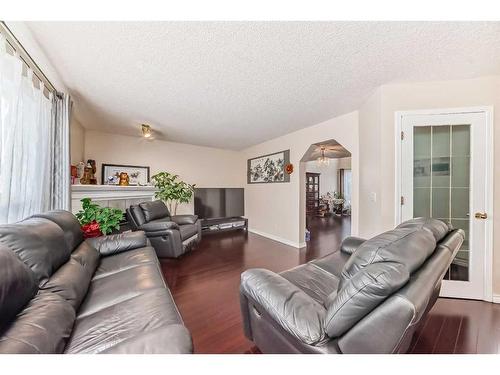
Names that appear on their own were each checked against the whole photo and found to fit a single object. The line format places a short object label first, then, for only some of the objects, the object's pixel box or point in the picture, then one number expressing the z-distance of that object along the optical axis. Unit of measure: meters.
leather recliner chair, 2.87
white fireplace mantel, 2.85
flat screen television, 4.66
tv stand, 4.58
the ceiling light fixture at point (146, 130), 3.22
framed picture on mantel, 3.76
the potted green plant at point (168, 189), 3.97
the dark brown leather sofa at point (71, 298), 0.72
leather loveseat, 0.71
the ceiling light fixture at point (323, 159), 5.01
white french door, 1.91
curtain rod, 1.25
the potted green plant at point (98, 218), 2.44
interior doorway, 4.02
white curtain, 1.28
